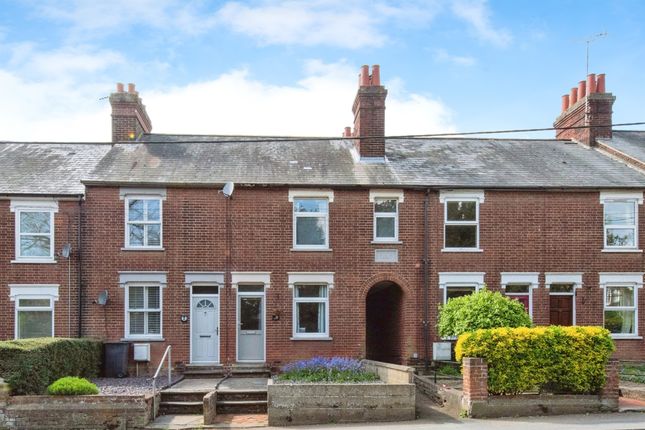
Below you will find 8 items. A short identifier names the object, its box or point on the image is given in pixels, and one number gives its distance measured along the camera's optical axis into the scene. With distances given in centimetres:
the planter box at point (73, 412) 1252
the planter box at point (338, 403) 1305
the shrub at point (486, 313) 1562
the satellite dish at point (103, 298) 1814
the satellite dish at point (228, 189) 1834
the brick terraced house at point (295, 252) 1847
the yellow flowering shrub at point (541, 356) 1332
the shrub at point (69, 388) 1289
